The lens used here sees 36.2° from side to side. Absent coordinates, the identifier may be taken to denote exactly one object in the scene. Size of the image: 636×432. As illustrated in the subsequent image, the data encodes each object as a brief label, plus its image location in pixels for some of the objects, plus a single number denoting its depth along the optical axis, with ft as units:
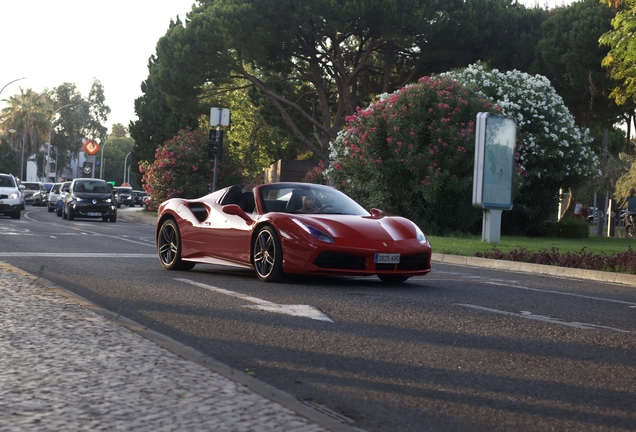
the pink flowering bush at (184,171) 141.28
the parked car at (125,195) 273.33
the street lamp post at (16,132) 304.54
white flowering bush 104.94
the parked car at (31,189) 222.07
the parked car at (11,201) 113.39
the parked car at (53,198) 169.69
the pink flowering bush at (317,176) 131.30
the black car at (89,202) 121.08
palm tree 320.50
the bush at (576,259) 50.98
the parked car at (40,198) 220.64
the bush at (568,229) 106.63
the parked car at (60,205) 135.95
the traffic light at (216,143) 106.11
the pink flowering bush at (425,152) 93.30
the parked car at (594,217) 234.09
